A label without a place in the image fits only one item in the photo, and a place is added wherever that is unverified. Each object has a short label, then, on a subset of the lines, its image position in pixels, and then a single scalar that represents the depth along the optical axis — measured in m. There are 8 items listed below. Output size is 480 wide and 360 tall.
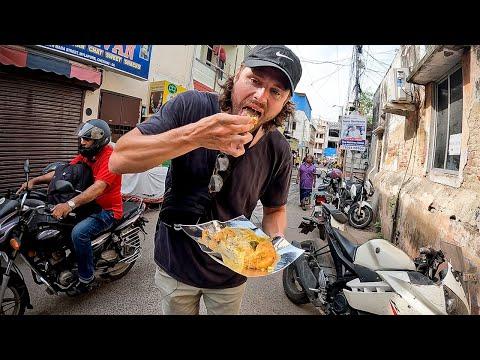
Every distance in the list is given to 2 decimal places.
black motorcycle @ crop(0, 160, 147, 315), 2.41
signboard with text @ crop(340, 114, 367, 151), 9.82
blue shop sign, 6.50
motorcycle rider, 2.87
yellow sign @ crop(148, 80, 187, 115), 9.35
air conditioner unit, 6.03
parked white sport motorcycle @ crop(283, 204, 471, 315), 2.19
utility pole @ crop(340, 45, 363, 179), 13.96
